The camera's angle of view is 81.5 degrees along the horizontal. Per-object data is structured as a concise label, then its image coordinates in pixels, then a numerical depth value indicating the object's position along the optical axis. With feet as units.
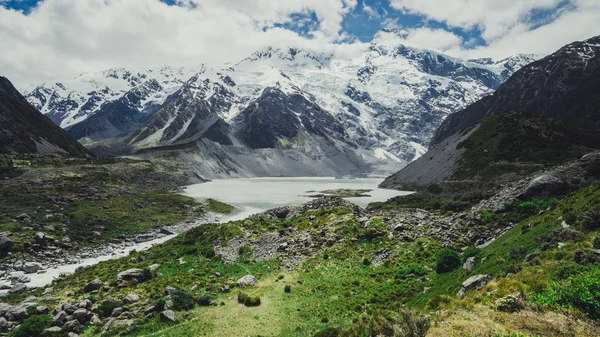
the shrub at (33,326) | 87.92
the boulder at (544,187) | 157.28
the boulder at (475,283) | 74.07
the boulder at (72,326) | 89.23
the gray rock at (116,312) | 96.84
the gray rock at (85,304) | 101.04
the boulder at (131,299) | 105.29
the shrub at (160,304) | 96.43
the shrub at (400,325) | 52.29
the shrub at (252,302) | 98.93
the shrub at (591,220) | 80.23
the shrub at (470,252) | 102.94
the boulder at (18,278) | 143.31
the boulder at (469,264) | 93.47
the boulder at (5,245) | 175.65
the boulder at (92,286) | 119.85
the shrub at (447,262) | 101.65
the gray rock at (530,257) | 76.13
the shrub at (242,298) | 101.50
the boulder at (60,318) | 92.94
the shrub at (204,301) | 100.78
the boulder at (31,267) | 157.71
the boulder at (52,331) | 87.35
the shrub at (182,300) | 98.43
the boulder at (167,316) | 90.60
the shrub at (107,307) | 98.32
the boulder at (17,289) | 130.56
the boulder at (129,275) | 124.51
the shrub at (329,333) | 75.42
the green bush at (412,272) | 107.65
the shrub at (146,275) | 127.13
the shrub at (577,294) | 50.11
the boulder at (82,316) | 94.27
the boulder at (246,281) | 115.65
